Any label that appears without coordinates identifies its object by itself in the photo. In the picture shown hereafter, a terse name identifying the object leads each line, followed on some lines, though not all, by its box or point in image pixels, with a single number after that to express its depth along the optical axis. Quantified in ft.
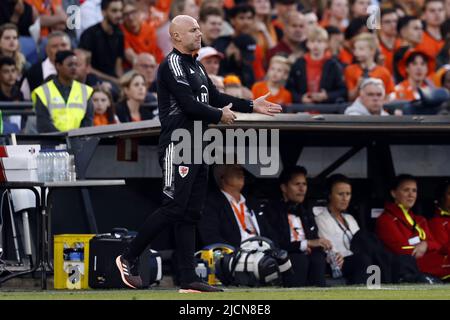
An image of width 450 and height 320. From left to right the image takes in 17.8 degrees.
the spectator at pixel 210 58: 54.08
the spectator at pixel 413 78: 59.72
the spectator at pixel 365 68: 60.29
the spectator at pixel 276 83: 57.16
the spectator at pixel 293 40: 63.62
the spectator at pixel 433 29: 67.10
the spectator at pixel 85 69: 54.54
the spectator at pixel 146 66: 57.72
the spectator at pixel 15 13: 58.34
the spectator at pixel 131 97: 53.06
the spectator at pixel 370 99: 52.85
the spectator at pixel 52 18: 58.13
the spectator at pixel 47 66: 54.03
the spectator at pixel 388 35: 66.13
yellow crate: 43.73
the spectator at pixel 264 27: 64.13
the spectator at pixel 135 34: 60.23
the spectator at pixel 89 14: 59.36
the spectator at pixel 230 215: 46.75
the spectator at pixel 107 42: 58.23
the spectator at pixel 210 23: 59.93
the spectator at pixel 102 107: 52.13
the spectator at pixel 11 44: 54.39
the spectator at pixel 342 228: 47.39
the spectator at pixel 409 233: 48.88
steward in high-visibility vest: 48.73
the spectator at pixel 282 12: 66.03
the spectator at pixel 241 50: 59.88
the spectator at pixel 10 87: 52.37
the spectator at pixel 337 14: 68.23
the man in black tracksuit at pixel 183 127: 36.99
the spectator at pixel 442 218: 49.87
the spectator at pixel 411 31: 66.08
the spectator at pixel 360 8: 67.92
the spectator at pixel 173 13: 60.54
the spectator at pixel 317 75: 59.21
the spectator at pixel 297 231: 46.21
